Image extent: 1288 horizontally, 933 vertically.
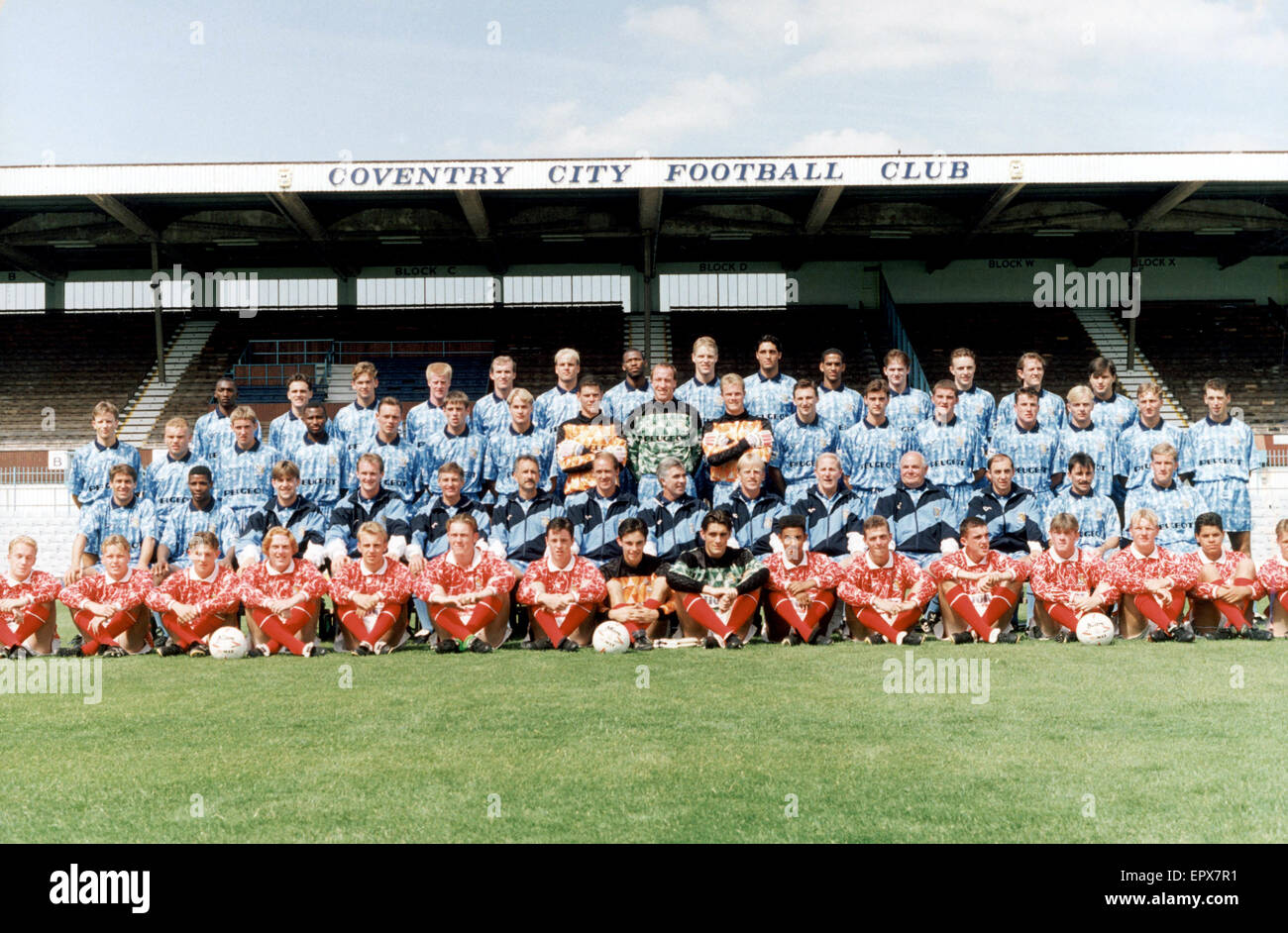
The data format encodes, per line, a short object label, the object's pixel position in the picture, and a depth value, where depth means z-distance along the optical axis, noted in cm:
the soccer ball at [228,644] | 751
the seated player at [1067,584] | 780
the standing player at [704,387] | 889
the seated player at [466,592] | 765
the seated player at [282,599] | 759
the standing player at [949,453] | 888
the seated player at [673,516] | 817
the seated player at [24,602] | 789
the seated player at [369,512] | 828
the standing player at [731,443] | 855
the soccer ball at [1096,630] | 759
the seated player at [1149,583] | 786
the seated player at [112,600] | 779
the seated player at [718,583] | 760
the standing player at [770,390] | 922
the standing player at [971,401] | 927
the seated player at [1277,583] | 794
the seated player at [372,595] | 764
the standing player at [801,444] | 884
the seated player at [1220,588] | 793
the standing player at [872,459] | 889
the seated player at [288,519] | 835
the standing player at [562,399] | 924
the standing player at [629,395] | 919
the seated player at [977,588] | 774
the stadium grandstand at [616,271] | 1678
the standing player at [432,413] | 938
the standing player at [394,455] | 887
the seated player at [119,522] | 850
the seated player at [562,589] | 768
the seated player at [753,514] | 831
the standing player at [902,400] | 929
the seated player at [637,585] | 766
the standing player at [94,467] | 924
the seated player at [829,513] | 830
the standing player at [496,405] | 924
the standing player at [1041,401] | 909
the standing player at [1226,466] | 896
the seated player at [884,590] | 771
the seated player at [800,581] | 777
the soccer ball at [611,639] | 743
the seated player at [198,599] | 773
